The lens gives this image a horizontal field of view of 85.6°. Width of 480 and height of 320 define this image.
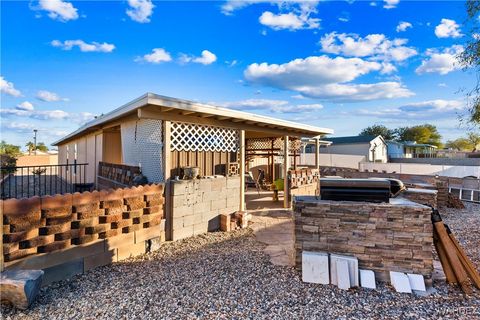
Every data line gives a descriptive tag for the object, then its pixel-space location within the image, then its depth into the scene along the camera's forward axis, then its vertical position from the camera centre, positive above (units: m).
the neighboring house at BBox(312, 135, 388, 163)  24.88 +1.66
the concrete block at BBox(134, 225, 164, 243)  4.04 -1.11
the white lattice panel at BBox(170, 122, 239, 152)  5.07 +0.57
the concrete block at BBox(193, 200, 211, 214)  5.10 -0.86
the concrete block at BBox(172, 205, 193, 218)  4.70 -0.87
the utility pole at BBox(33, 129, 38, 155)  32.69 +3.41
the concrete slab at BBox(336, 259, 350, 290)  2.91 -1.27
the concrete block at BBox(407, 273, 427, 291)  2.88 -1.34
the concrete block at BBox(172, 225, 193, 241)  4.72 -1.28
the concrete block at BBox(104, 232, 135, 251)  3.61 -1.11
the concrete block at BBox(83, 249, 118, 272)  3.34 -1.28
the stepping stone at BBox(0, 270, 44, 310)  2.33 -1.12
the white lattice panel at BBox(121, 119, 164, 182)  4.93 +0.37
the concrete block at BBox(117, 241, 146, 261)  3.78 -1.30
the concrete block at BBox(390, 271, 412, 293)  2.85 -1.33
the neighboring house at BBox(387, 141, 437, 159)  31.31 +1.73
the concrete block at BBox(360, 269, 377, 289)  2.93 -1.33
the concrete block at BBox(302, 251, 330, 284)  3.04 -1.25
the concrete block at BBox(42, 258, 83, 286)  2.95 -1.27
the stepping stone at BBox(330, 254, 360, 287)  2.99 -1.23
